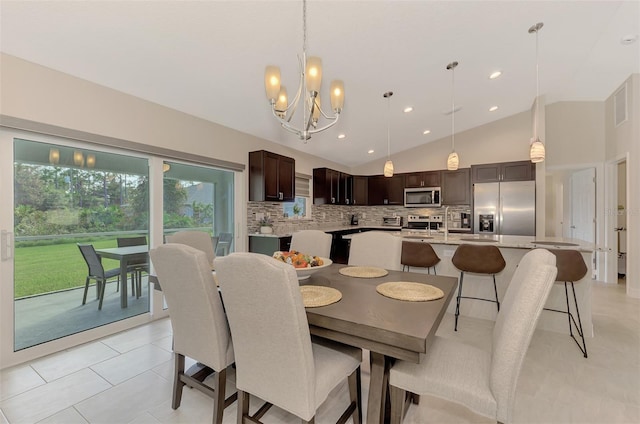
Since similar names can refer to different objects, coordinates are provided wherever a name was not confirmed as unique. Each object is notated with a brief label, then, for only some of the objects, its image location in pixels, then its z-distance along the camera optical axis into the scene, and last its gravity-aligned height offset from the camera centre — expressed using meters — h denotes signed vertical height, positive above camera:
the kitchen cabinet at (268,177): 4.14 +0.54
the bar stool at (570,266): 2.53 -0.51
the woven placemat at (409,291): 1.51 -0.47
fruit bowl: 1.75 -0.39
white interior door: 4.94 +0.13
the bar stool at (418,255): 3.06 -0.50
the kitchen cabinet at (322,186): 5.69 +0.53
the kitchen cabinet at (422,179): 5.97 +0.71
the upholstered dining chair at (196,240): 2.64 -0.28
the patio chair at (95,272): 2.75 -0.62
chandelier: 1.70 +0.81
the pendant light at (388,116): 3.78 +1.58
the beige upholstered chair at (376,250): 2.42 -0.36
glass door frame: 2.20 -0.43
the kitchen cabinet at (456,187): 5.63 +0.51
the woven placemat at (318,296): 1.43 -0.47
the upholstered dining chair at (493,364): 1.08 -0.75
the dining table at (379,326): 1.13 -0.49
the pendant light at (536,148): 2.88 +0.69
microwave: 5.90 +0.31
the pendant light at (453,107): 3.33 +1.74
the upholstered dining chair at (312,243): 2.74 -0.32
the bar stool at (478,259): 2.74 -0.49
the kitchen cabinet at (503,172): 5.01 +0.75
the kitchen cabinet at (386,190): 6.40 +0.51
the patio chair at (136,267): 3.06 -0.63
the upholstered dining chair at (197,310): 1.46 -0.56
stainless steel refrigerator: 4.89 +0.06
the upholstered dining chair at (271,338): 1.13 -0.56
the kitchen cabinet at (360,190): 6.80 +0.53
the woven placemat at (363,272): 2.04 -0.47
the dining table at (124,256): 2.89 -0.48
